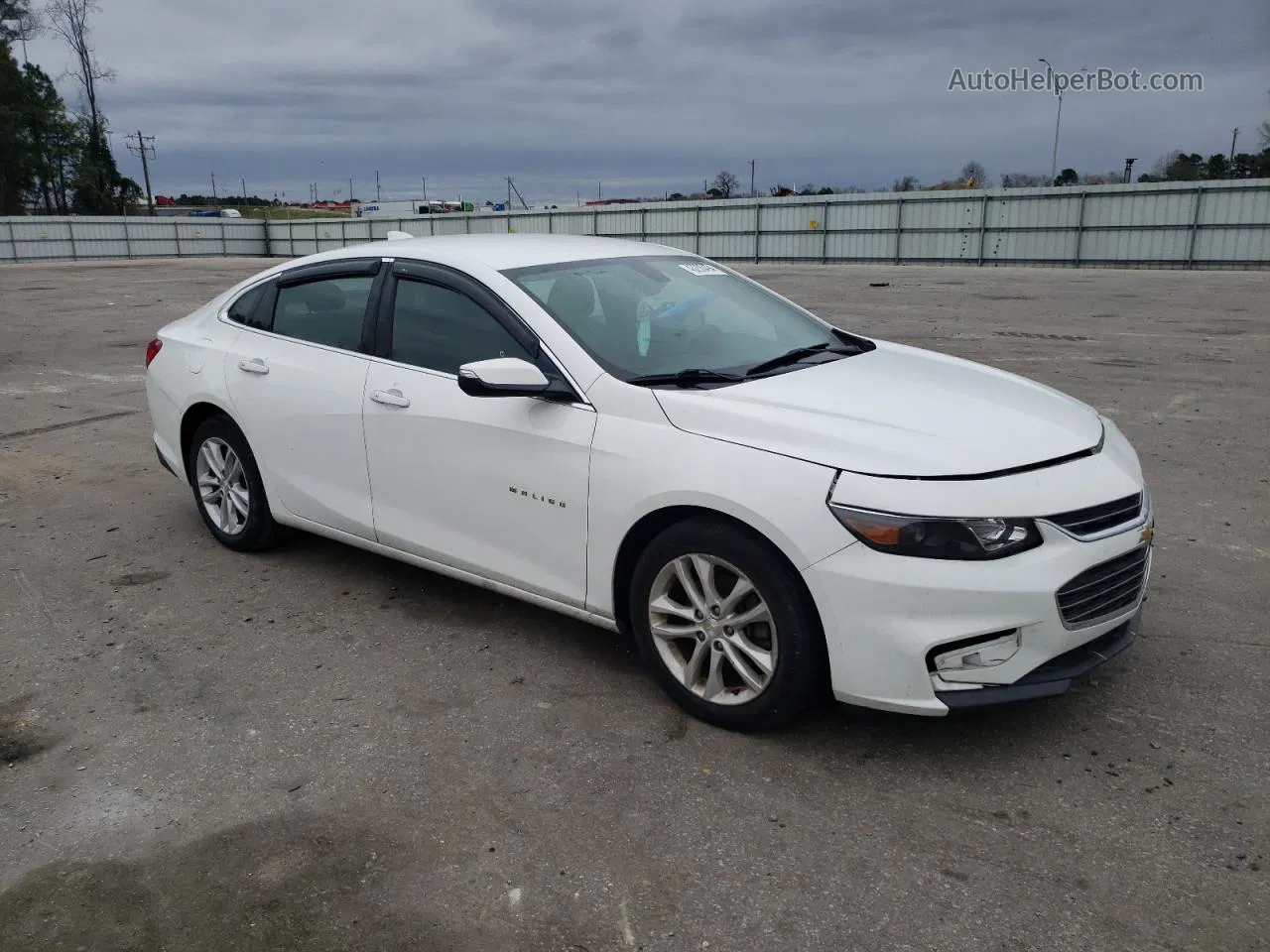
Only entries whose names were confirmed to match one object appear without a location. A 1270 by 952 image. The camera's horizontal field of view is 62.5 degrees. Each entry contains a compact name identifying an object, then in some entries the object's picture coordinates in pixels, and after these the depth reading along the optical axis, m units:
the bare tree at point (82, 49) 69.12
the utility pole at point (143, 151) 84.69
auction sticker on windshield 4.81
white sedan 3.10
